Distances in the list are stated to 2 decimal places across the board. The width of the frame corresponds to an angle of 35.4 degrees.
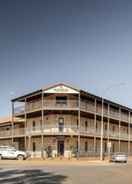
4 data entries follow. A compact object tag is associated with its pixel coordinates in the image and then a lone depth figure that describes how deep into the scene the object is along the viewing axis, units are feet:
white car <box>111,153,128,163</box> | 84.01
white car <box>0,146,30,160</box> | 81.72
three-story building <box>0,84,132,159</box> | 96.39
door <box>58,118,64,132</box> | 97.83
